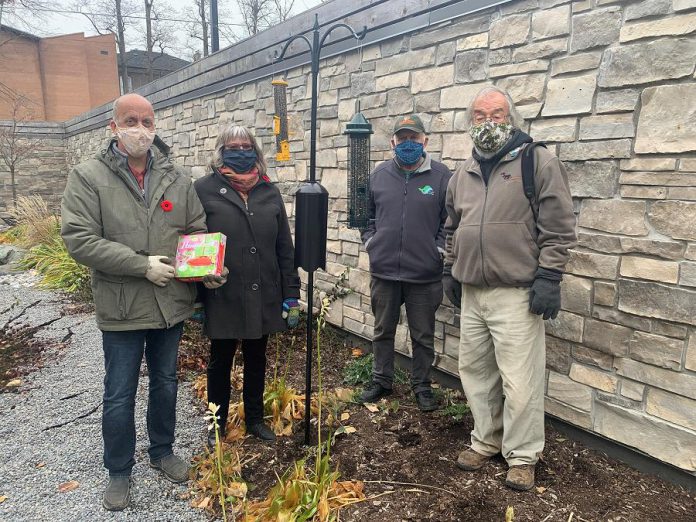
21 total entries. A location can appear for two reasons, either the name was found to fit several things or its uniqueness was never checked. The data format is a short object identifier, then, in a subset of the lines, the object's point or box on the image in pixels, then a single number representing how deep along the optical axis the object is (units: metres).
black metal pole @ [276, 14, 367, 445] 2.96
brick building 21.08
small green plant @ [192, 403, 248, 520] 2.64
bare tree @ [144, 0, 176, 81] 23.14
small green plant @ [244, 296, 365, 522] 2.43
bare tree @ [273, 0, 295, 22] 21.08
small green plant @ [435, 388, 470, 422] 3.48
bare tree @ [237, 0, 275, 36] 21.95
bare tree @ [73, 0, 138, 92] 23.88
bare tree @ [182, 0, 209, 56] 21.91
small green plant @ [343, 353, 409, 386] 4.16
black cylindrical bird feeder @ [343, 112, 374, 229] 4.00
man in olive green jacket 2.42
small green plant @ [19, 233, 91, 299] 7.28
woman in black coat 2.85
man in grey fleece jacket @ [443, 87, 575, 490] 2.51
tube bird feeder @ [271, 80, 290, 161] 4.15
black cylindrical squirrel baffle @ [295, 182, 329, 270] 2.89
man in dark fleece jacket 3.45
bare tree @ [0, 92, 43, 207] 14.09
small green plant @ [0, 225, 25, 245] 11.00
